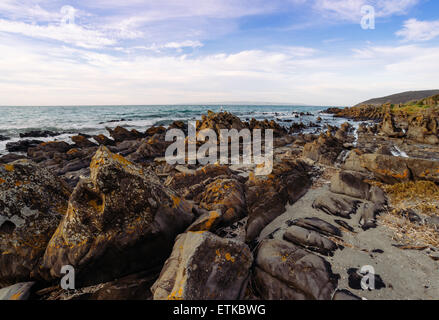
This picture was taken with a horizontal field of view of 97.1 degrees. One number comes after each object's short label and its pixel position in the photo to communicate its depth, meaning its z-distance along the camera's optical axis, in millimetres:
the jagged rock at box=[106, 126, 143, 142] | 20609
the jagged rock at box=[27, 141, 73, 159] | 14474
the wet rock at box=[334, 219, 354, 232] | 4623
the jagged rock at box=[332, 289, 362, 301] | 2826
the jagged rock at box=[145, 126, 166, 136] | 22938
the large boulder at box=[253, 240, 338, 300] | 2936
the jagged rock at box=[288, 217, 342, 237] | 4430
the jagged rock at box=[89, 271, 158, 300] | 3066
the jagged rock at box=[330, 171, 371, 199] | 6113
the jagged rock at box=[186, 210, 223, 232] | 3990
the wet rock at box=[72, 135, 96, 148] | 17727
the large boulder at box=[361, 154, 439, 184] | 6258
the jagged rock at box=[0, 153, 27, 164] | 12802
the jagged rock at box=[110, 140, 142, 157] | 15694
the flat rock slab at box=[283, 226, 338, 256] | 3883
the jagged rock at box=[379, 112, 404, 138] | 18234
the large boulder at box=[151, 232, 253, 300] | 2777
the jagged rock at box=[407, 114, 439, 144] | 15914
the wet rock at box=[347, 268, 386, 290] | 3129
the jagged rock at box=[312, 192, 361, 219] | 5258
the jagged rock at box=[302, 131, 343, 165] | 10328
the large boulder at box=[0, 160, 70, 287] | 3352
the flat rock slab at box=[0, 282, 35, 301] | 3028
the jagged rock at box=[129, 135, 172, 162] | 13867
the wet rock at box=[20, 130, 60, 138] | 23281
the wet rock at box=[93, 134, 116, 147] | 18623
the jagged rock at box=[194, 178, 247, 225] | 5045
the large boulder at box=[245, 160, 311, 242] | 4930
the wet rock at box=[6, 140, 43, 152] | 16952
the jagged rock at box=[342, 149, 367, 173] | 8175
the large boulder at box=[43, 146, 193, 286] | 3361
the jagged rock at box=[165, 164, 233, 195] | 7131
